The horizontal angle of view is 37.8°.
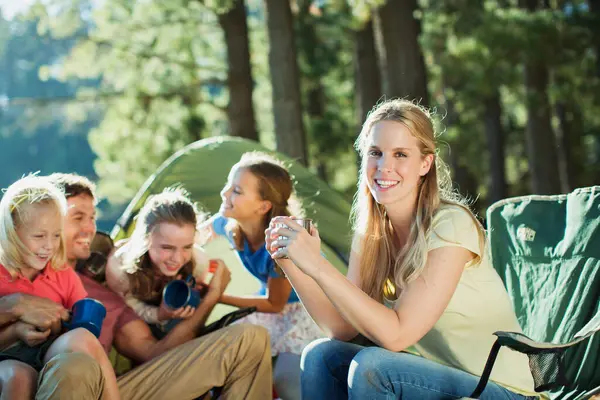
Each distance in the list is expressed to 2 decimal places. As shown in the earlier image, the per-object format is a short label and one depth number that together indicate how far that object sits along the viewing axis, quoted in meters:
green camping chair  3.04
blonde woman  2.38
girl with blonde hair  2.62
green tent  4.32
